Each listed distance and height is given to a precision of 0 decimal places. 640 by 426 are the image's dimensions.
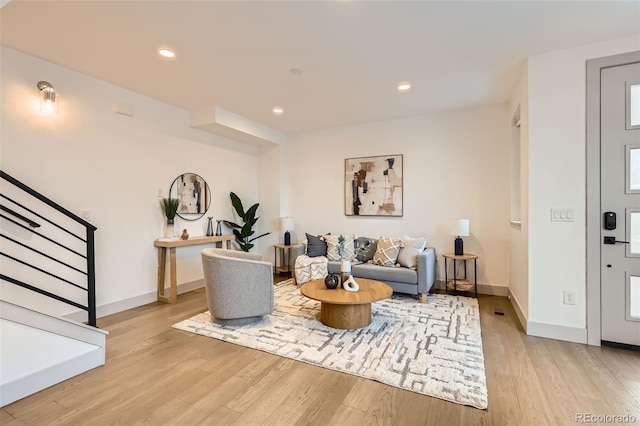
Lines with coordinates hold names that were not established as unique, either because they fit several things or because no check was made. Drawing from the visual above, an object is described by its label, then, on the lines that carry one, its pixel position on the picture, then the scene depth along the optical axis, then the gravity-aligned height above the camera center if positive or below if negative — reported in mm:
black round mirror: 4383 +247
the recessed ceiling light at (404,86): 3553 +1558
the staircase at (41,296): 1960 -774
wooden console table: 3941 -689
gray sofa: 3875 -896
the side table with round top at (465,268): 4109 -866
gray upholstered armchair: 2980 -812
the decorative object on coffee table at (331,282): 3191 -793
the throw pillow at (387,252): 4324 -632
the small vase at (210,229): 4820 -310
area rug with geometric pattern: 2123 -1235
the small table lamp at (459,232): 4148 -312
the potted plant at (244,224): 5305 -249
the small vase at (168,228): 4162 -254
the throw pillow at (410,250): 4141 -587
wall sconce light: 2959 +1156
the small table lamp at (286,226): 5488 -300
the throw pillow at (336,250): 4709 -619
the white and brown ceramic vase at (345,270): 3285 -684
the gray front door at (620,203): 2559 +62
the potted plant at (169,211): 4117 -9
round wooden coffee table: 2869 -979
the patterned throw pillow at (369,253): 4559 -676
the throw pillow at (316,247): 4898 -622
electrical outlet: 2766 -836
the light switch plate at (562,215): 2766 -47
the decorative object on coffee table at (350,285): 3173 -828
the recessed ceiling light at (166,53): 2789 +1541
